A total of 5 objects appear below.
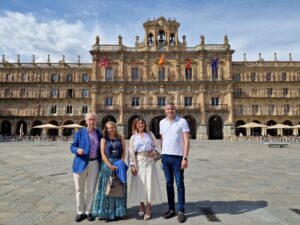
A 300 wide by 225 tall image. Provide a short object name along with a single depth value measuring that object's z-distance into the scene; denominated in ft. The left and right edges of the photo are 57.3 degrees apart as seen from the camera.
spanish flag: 139.64
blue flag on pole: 135.13
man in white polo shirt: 17.29
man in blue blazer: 17.20
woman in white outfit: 17.50
